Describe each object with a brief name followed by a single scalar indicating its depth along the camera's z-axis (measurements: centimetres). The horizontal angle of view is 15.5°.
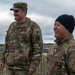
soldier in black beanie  319
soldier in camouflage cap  495
